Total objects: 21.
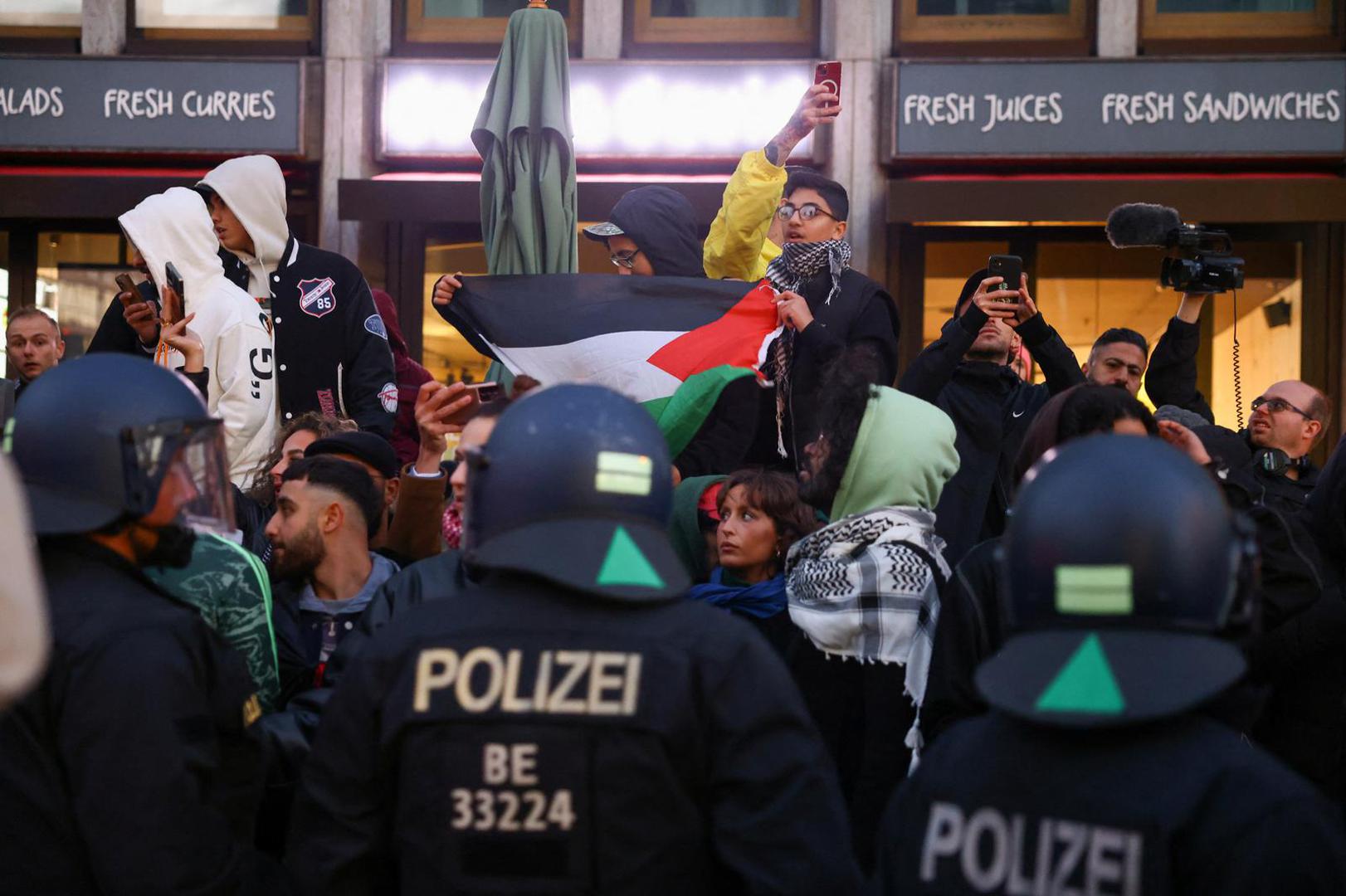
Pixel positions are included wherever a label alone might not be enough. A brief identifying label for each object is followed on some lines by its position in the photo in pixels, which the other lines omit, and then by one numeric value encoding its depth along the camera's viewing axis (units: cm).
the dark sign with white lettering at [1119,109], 1067
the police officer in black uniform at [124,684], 271
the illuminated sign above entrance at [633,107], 1102
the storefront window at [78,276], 1196
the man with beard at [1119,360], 680
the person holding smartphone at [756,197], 609
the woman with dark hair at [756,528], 508
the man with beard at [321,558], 458
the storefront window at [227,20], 1174
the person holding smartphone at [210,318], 627
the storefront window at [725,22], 1148
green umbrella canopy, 647
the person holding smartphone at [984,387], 574
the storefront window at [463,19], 1155
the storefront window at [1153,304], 1100
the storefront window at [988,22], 1126
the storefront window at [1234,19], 1109
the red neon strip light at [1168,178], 1059
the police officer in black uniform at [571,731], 259
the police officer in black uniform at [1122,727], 207
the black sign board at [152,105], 1134
